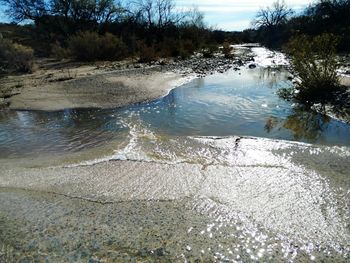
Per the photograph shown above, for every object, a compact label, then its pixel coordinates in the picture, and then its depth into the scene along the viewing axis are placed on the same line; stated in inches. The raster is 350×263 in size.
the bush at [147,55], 734.5
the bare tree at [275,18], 2026.6
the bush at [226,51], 894.9
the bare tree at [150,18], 1267.2
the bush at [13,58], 566.6
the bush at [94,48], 758.5
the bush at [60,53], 784.1
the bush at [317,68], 322.7
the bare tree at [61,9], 1097.4
